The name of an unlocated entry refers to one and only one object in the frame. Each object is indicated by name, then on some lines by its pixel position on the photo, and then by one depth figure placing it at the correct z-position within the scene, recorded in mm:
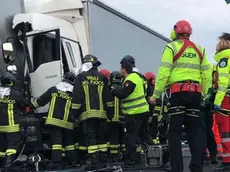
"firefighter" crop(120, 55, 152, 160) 7336
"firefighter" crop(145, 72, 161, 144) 9203
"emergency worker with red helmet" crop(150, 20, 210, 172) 5293
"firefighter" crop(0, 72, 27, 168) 7141
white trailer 8648
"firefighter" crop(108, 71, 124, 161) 7895
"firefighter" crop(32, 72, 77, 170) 7320
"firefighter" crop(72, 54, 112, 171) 6777
